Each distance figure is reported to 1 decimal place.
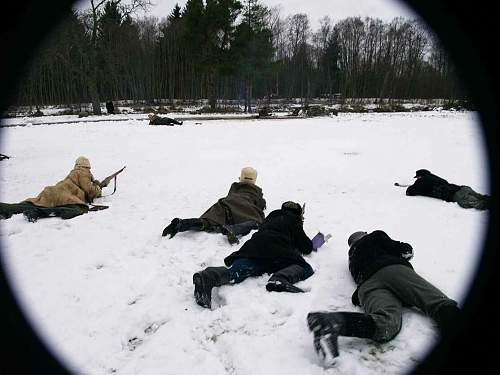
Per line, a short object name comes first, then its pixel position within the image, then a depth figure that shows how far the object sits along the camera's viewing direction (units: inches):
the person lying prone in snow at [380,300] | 85.4
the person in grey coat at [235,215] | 175.6
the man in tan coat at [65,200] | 200.4
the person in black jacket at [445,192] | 208.7
